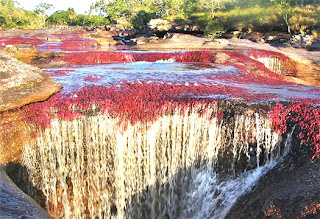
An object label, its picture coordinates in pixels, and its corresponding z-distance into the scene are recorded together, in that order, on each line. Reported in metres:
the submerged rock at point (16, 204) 3.83
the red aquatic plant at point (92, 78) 10.44
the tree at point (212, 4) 57.06
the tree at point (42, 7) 98.25
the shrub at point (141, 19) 70.75
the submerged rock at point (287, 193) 4.30
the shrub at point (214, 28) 48.12
